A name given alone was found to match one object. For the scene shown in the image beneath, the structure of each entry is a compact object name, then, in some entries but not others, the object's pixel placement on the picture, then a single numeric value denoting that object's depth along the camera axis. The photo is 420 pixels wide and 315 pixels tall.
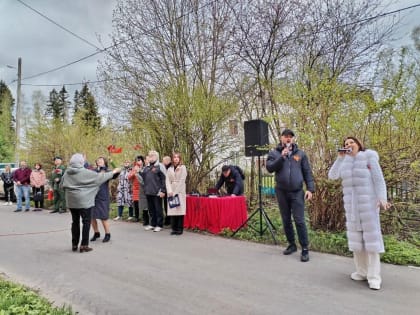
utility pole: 20.95
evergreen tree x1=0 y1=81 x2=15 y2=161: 39.00
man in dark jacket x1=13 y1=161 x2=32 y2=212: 12.62
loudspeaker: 7.18
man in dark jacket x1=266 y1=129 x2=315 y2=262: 5.56
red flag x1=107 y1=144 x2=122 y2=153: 11.17
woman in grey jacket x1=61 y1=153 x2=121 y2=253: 6.25
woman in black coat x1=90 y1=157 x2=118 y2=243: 7.11
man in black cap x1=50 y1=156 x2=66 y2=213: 11.80
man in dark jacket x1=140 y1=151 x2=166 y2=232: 8.11
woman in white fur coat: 4.26
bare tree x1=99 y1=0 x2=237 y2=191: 9.52
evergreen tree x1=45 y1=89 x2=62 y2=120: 54.03
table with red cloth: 7.49
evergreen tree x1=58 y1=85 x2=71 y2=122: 56.79
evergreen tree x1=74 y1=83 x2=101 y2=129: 16.56
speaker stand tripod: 6.74
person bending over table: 8.11
